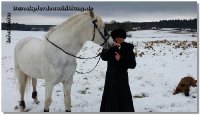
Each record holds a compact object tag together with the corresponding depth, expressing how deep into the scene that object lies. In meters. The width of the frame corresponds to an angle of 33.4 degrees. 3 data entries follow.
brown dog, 6.77
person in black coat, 4.65
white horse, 5.15
